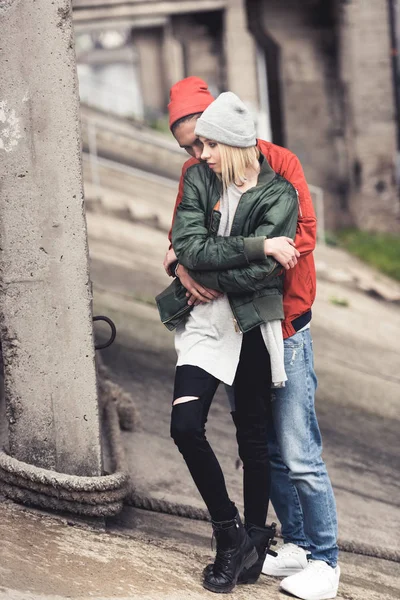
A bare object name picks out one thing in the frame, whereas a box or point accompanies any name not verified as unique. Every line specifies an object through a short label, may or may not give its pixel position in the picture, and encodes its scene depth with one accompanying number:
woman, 5.73
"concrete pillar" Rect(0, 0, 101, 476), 6.15
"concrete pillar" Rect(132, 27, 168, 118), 42.64
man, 6.03
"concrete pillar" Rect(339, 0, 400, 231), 21.76
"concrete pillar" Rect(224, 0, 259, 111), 27.78
